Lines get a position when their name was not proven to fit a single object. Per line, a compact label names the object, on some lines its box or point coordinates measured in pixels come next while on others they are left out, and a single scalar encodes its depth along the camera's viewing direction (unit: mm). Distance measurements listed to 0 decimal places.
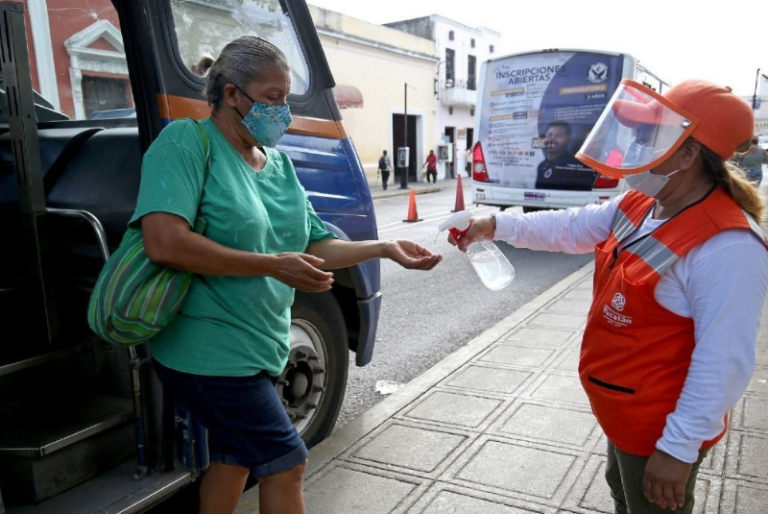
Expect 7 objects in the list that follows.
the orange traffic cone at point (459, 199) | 15664
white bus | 9812
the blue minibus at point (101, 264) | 2305
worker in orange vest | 1532
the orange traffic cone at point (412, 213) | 14305
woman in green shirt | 1710
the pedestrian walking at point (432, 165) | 29641
